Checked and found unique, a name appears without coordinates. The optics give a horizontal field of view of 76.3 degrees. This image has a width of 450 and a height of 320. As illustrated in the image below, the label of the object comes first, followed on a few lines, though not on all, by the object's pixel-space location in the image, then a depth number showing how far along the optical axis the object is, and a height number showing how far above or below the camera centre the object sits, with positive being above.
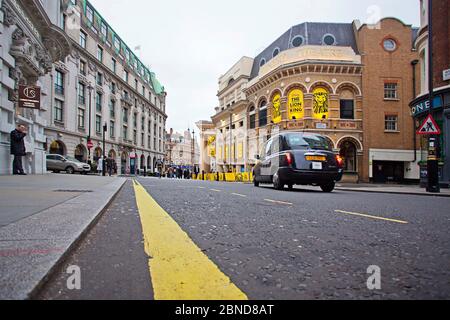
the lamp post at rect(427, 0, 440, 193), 10.23 +0.53
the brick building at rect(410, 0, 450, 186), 13.60 +4.08
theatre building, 25.44 +6.41
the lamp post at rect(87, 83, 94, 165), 35.59 +7.92
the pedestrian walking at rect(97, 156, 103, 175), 28.39 +0.06
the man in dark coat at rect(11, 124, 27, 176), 11.74 +0.99
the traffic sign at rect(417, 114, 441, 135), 10.44 +1.43
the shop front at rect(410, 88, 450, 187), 13.46 +2.10
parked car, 24.77 +0.10
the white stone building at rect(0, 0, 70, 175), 11.83 +4.95
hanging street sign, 12.13 +2.97
